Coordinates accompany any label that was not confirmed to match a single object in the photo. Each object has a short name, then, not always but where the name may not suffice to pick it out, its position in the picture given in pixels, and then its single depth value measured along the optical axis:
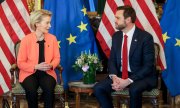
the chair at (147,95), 4.45
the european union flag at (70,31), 5.59
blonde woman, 4.52
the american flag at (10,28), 5.46
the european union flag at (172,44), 5.30
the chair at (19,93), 4.59
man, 4.47
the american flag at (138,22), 5.30
